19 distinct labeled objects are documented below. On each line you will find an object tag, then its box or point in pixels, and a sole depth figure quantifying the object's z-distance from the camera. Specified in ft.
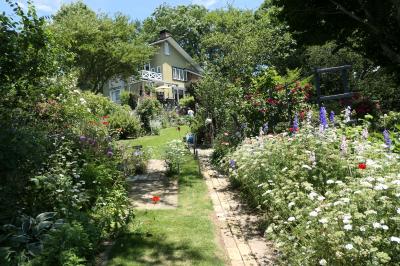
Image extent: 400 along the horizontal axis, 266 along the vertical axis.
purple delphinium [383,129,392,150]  17.55
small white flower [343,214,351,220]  10.00
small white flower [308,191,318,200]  12.03
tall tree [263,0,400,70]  33.09
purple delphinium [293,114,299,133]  22.33
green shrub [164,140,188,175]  30.66
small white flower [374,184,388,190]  10.69
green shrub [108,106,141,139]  57.77
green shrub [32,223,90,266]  11.72
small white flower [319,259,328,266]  9.68
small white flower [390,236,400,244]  8.89
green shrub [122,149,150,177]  30.19
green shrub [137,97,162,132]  68.12
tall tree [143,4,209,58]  180.45
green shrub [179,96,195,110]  88.72
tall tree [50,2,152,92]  86.58
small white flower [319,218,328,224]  10.21
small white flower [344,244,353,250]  9.17
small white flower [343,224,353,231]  9.53
